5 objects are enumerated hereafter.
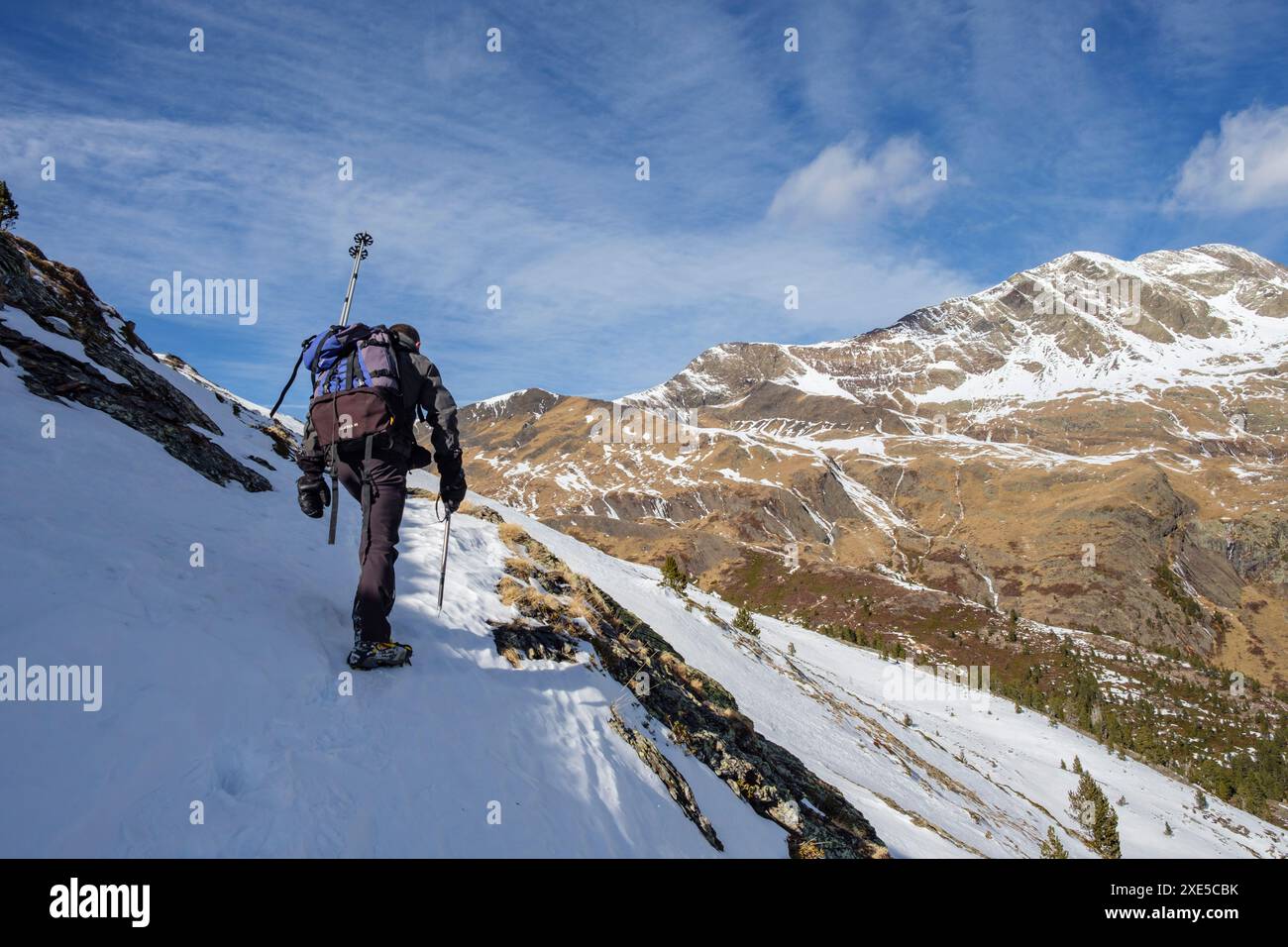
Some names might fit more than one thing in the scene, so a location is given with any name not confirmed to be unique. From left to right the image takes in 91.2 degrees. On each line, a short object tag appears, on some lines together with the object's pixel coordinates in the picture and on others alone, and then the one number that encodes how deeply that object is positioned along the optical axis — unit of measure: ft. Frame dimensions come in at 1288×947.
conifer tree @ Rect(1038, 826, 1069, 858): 88.03
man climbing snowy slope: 26.03
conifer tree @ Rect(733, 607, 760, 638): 169.68
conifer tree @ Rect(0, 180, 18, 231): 88.89
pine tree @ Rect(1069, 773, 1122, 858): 144.97
